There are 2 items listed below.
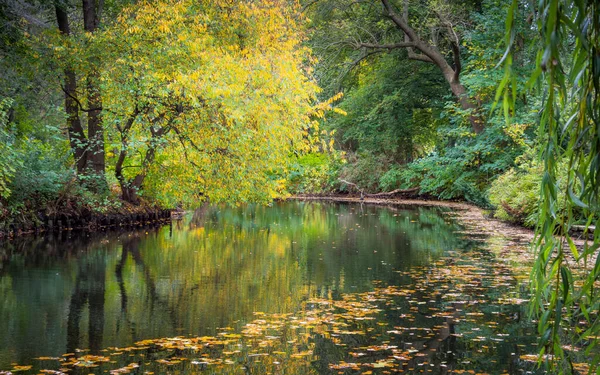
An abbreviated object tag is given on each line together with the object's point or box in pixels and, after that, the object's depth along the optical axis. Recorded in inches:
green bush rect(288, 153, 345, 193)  1785.6
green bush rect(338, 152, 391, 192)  1651.1
